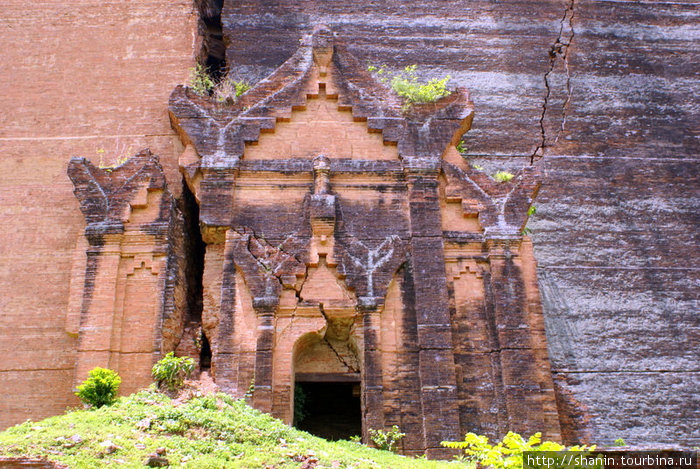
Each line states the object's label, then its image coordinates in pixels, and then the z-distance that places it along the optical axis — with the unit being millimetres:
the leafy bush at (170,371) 10578
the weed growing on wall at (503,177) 12930
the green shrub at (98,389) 10312
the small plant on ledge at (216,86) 13500
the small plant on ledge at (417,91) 13305
